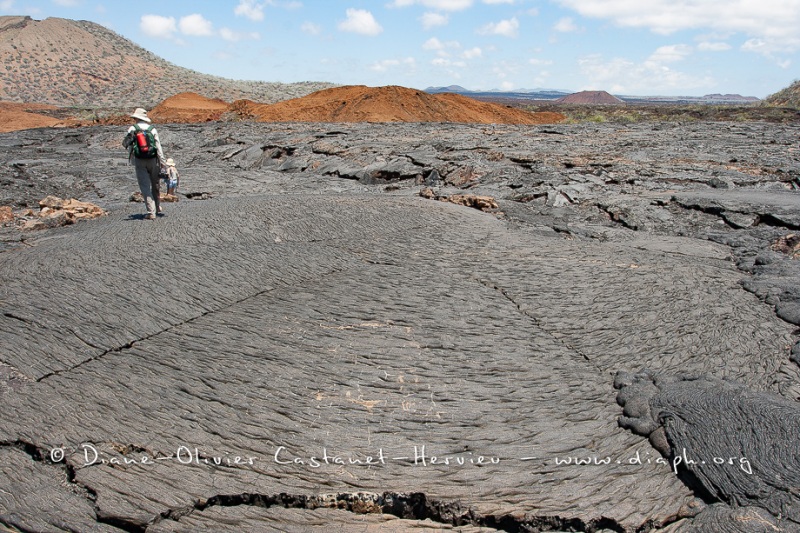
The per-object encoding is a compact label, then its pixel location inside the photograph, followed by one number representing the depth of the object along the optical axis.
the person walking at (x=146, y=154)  6.19
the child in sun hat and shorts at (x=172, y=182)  8.84
